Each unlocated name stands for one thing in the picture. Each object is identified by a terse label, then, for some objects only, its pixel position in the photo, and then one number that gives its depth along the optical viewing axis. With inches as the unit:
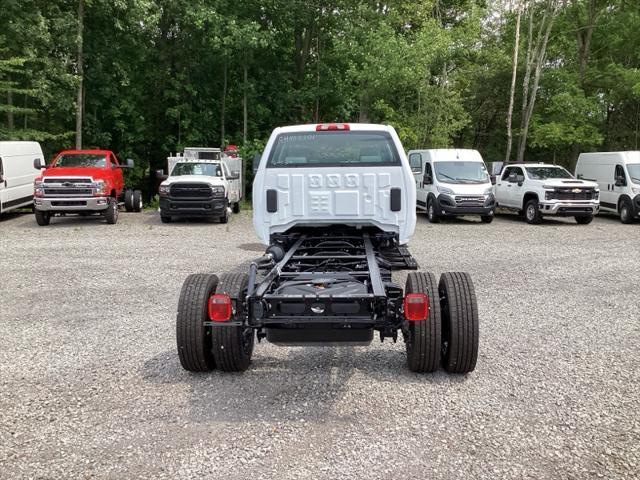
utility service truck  680.4
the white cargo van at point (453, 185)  708.7
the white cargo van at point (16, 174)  682.2
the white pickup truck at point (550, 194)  701.9
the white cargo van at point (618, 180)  726.5
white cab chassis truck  173.6
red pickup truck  647.1
